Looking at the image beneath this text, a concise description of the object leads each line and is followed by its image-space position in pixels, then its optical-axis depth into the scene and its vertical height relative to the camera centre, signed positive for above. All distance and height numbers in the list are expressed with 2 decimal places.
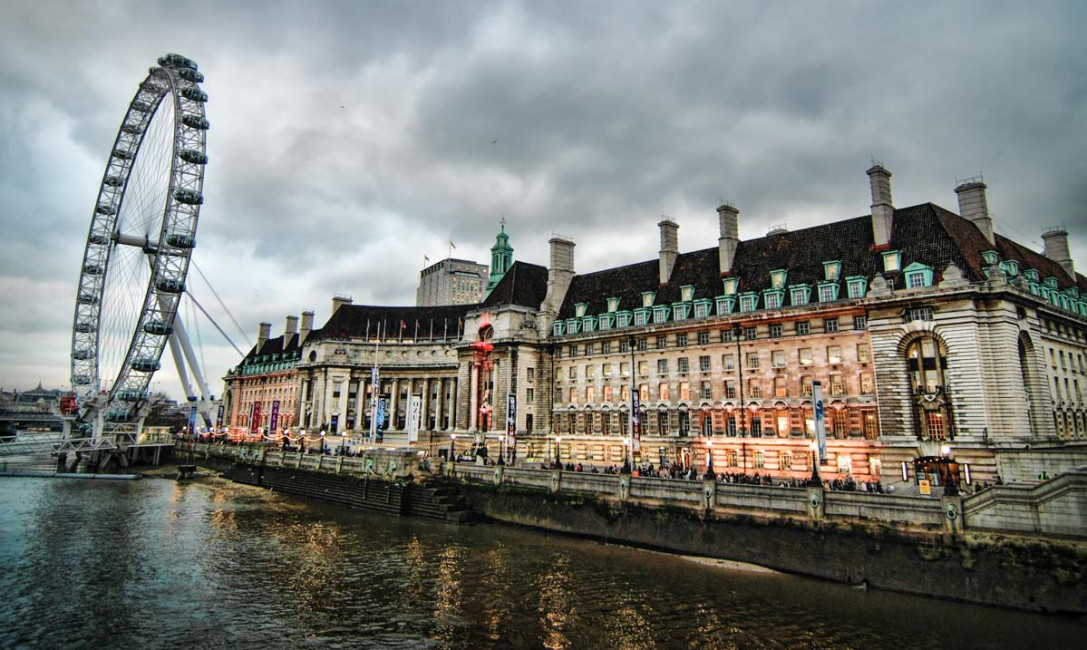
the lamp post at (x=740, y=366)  53.42 +5.84
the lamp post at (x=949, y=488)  28.50 -2.42
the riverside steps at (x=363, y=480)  50.88 -4.28
